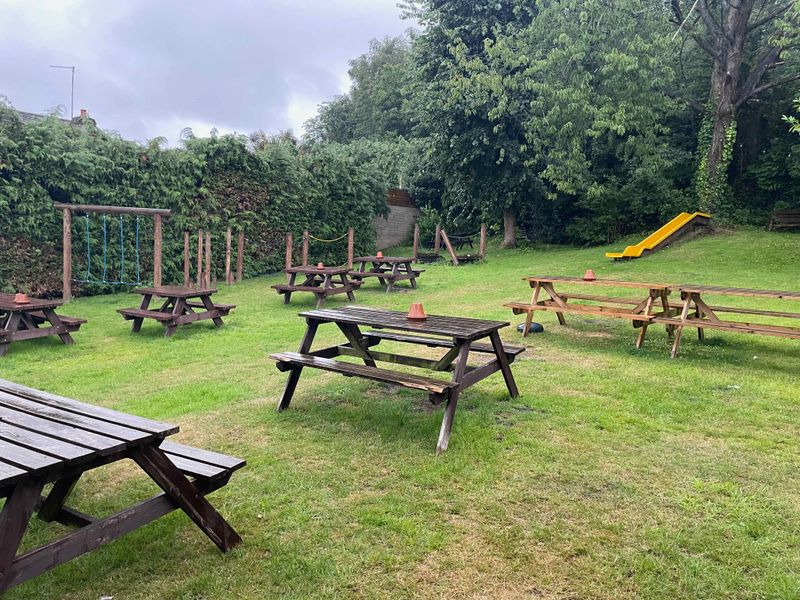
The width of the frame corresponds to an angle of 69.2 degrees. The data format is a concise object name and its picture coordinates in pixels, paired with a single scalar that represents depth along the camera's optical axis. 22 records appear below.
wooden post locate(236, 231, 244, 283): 13.34
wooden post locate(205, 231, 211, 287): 11.46
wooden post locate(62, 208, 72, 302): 9.77
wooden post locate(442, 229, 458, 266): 15.57
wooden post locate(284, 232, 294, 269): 13.65
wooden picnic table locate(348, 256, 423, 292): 11.33
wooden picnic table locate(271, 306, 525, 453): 3.57
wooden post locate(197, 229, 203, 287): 11.32
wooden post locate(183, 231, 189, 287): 11.27
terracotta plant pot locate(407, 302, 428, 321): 4.17
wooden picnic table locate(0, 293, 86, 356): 6.47
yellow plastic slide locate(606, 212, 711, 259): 13.68
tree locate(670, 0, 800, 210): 14.61
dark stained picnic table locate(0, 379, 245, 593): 1.84
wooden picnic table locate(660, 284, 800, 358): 5.44
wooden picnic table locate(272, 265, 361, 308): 9.75
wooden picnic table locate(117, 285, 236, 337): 7.44
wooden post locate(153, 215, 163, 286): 10.05
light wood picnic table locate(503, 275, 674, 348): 6.09
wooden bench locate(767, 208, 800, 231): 15.45
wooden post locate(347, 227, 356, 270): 14.32
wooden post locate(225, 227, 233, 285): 12.70
